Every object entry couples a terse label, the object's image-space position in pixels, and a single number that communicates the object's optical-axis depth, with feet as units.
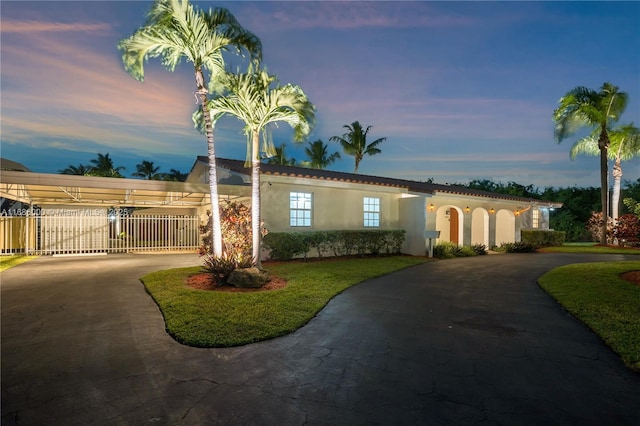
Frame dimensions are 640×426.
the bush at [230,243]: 27.35
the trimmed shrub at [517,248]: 62.85
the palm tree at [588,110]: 66.08
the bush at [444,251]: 51.75
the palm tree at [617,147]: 72.69
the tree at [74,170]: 138.94
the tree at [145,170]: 154.30
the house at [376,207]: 43.75
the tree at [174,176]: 135.28
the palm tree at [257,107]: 29.45
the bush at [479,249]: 56.92
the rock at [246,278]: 26.32
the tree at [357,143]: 104.06
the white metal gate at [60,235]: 49.73
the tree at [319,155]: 111.34
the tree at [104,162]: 138.92
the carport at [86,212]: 40.71
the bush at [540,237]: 72.18
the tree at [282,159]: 112.06
